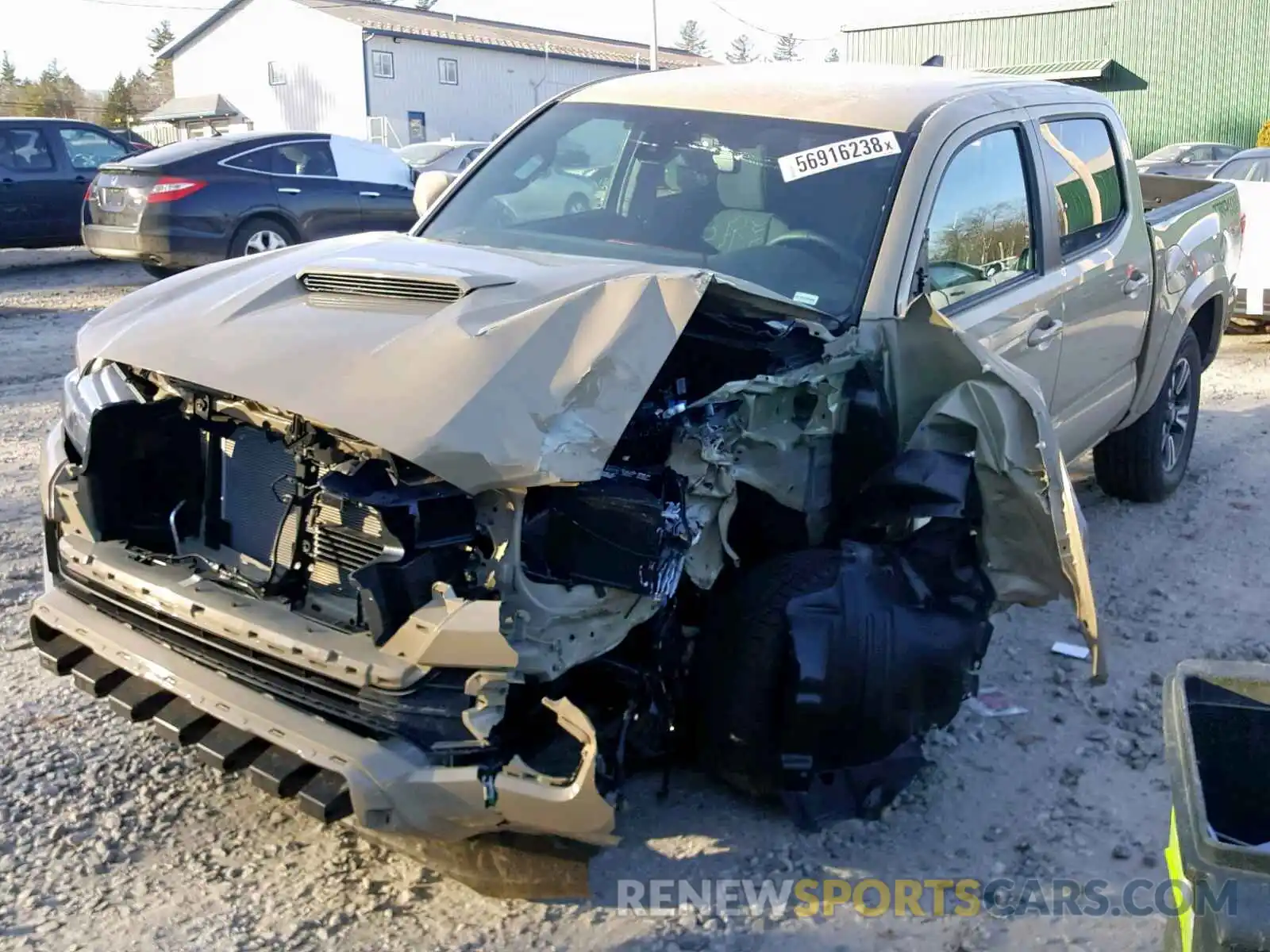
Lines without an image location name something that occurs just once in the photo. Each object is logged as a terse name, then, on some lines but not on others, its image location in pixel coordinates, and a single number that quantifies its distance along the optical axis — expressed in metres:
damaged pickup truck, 2.64
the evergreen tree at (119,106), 49.19
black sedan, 11.07
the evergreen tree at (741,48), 89.56
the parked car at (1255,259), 10.02
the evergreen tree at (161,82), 59.07
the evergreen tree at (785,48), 70.25
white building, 36.31
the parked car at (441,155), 16.53
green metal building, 30.91
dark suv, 13.27
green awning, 31.73
